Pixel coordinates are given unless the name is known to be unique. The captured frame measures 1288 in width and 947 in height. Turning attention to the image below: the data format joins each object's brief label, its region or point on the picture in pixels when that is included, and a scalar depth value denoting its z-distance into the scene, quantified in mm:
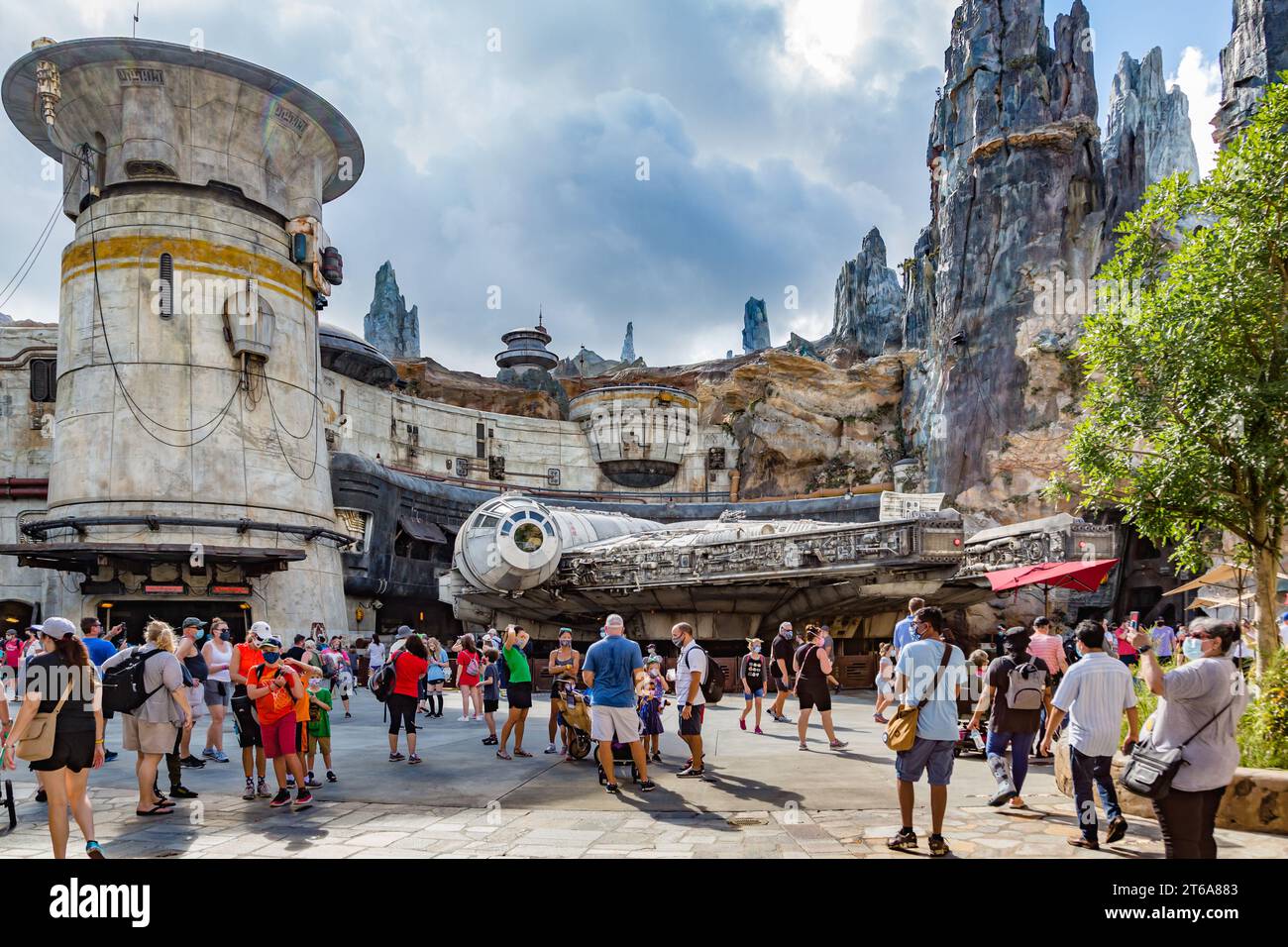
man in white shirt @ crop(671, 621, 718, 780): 9492
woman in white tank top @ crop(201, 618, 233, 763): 10977
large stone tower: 25562
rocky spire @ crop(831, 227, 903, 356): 80812
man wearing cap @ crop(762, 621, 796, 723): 13234
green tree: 9789
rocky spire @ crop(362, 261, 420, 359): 122688
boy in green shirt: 9258
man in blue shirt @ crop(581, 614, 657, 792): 8820
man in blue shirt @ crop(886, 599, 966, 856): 6172
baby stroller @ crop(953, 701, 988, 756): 10898
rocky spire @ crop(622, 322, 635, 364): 147000
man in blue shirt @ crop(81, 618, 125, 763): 10367
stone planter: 6461
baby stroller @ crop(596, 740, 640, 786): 10297
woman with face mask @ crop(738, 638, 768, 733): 13273
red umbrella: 17562
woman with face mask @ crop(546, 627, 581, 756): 11000
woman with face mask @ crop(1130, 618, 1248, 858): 4801
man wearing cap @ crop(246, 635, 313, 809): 8070
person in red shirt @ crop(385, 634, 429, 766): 10555
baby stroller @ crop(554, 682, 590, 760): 10594
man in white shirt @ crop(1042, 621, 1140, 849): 6297
